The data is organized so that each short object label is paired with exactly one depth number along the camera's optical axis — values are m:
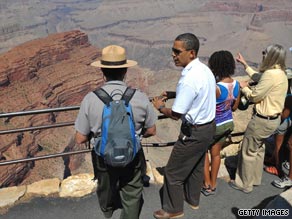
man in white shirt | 2.78
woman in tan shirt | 3.38
